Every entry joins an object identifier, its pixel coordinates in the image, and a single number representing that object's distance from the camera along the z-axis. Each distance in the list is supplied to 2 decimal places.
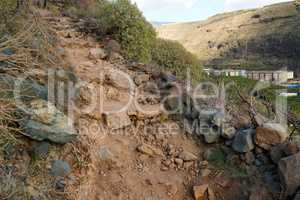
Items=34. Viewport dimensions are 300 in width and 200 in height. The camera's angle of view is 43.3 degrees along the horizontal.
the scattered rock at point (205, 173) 4.37
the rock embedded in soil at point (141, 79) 6.17
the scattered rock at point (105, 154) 4.39
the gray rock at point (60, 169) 3.94
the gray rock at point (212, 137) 4.69
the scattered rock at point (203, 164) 4.48
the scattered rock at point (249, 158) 4.36
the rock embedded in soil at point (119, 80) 5.92
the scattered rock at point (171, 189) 4.20
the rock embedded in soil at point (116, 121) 4.92
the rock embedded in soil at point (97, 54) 6.92
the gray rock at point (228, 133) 4.60
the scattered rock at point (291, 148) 4.05
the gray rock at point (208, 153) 4.58
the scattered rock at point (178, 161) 4.52
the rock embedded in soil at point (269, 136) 4.29
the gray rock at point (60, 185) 3.80
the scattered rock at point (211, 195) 4.12
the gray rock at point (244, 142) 4.36
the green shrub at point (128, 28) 7.64
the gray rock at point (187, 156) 4.53
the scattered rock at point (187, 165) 4.49
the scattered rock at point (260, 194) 3.99
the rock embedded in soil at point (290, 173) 3.74
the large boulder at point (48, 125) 4.00
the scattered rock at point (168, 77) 5.97
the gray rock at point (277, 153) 4.19
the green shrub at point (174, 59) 8.52
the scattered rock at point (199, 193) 4.16
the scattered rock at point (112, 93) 5.71
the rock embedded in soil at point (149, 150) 4.60
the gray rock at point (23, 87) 3.57
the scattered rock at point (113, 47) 7.27
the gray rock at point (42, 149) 4.03
